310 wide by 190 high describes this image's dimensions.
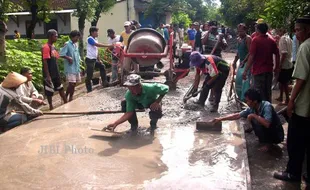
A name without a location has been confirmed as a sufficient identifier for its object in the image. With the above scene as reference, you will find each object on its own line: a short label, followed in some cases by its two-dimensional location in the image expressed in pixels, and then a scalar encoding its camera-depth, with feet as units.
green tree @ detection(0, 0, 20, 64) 30.12
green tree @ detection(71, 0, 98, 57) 45.55
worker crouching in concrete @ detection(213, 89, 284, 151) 16.43
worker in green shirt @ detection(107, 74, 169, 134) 18.04
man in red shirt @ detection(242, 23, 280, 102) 20.40
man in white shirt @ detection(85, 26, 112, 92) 30.42
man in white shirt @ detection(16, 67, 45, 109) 20.83
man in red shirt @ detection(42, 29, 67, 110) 24.50
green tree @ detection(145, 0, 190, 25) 89.61
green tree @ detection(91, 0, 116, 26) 61.52
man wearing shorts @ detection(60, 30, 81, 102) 25.93
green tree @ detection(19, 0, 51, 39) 46.21
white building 80.53
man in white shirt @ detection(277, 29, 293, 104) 25.18
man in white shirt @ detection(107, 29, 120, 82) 34.78
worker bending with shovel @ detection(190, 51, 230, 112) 22.59
